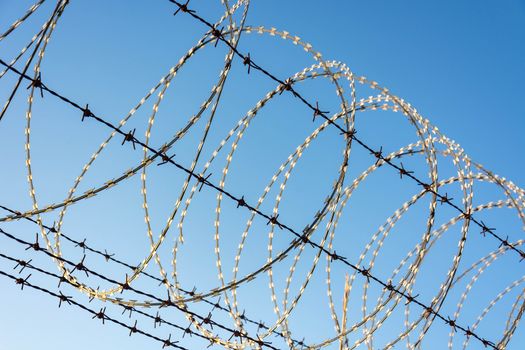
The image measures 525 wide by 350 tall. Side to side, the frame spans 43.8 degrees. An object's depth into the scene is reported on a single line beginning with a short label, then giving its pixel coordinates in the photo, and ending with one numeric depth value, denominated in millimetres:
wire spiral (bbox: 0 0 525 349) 5447
